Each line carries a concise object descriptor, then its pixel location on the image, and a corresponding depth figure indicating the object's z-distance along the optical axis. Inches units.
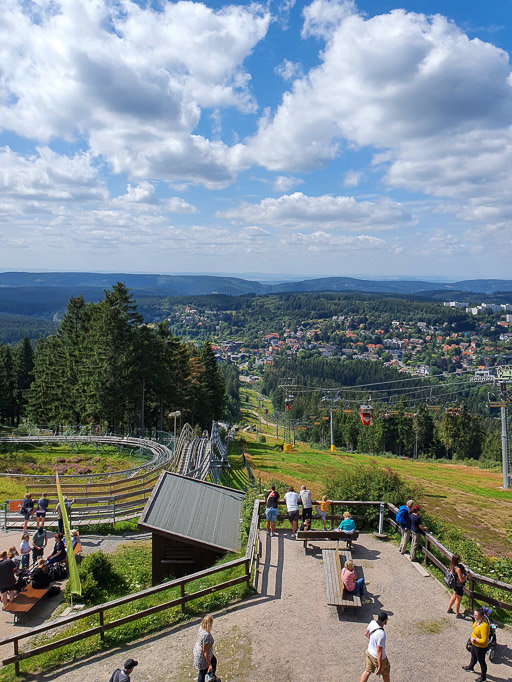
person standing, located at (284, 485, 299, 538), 499.2
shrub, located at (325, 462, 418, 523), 554.6
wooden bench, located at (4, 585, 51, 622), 421.2
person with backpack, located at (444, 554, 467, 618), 368.2
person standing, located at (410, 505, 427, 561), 455.8
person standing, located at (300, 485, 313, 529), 500.4
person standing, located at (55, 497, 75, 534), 592.0
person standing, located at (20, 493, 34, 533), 631.2
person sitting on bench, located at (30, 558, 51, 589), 457.4
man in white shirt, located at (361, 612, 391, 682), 287.4
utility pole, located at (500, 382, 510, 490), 1182.9
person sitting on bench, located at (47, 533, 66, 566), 499.5
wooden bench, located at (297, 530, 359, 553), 469.7
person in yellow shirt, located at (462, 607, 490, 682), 299.6
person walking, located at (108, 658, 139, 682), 273.6
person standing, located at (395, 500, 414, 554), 472.7
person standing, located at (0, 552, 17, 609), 437.1
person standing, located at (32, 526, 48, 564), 522.3
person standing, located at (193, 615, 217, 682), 291.0
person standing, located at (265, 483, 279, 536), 502.0
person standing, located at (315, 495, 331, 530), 521.0
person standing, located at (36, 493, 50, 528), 612.0
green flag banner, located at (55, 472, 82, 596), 384.5
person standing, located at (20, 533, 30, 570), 497.7
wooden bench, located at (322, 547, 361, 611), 365.5
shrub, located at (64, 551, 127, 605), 464.8
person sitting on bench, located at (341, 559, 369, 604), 372.8
